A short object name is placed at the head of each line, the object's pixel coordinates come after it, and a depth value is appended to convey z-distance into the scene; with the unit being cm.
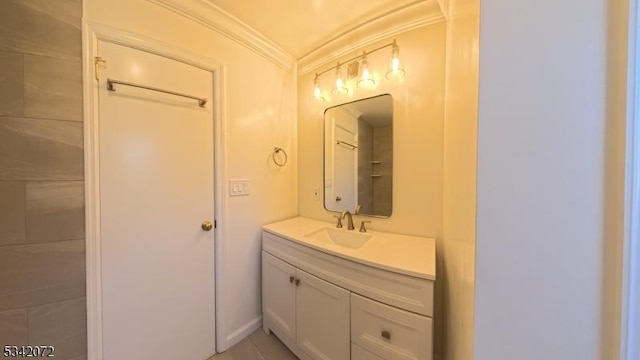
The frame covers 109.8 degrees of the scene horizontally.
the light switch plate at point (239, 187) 172
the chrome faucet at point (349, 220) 179
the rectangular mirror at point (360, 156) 169
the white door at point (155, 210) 122
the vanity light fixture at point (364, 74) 156
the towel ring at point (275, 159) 207
